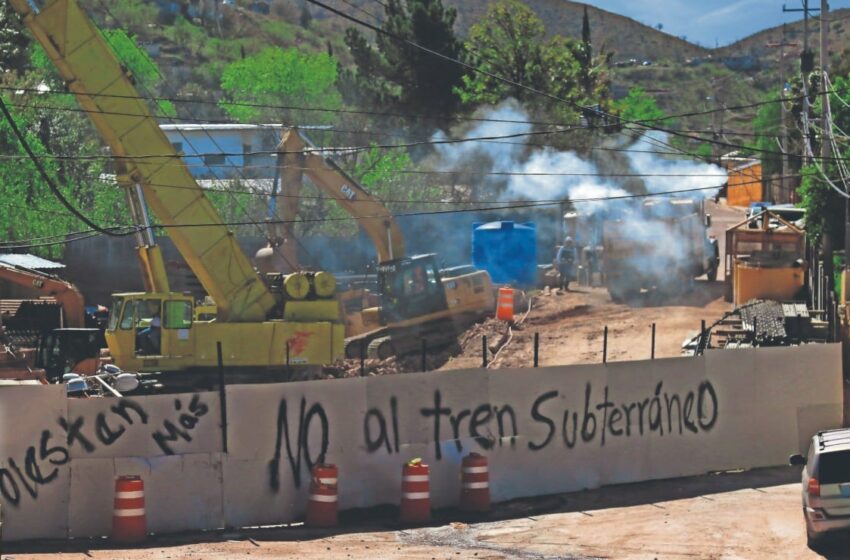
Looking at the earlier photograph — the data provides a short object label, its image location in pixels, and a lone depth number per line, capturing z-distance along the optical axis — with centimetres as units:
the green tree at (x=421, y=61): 6719
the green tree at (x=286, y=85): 8150
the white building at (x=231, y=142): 6956
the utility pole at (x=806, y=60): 5217
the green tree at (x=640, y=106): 11091
